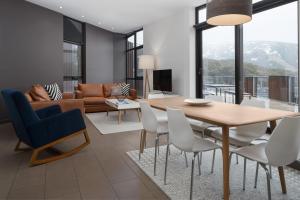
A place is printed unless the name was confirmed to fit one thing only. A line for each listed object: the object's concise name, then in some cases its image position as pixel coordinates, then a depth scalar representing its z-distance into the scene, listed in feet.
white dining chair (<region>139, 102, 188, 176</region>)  8.43
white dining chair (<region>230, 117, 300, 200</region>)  5.26
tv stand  13.94
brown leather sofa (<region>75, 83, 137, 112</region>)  21.67
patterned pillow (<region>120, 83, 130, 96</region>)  23.62
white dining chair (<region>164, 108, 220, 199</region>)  6.46
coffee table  16.93
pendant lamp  6.78
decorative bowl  8.89
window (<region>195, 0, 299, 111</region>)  12.30
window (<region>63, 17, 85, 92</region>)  24.16
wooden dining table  5.86
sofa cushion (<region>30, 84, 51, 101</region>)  16.15
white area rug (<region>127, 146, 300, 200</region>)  6.87
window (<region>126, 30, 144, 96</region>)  27.96
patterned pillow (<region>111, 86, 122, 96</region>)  22.38
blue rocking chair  9.18
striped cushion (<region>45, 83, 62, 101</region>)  17.98
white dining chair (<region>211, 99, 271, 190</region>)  8.02
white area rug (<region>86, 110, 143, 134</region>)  15.56
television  20.21
